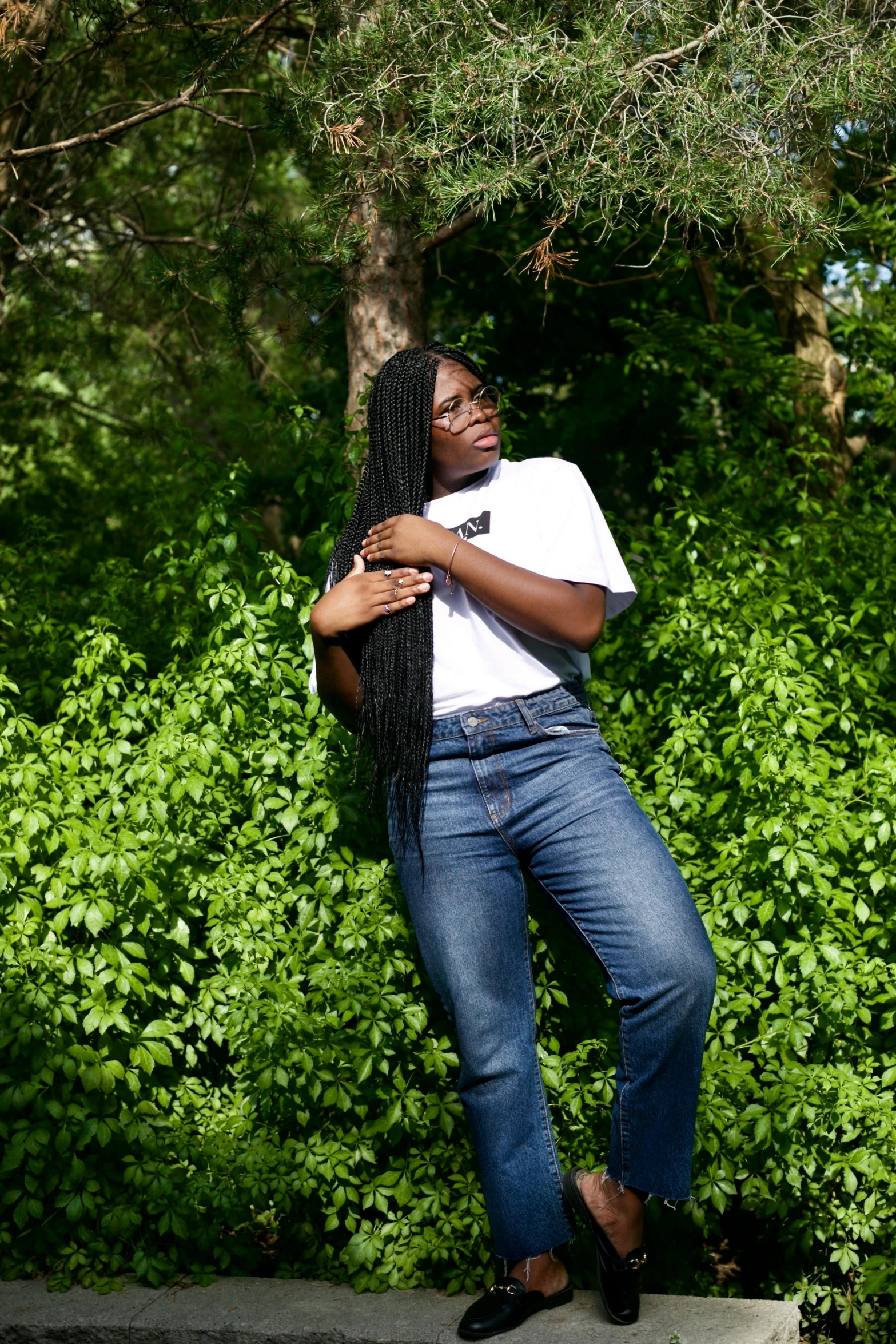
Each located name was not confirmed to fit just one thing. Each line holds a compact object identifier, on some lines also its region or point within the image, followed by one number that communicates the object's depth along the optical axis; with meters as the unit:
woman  2.45
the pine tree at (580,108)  3.06
